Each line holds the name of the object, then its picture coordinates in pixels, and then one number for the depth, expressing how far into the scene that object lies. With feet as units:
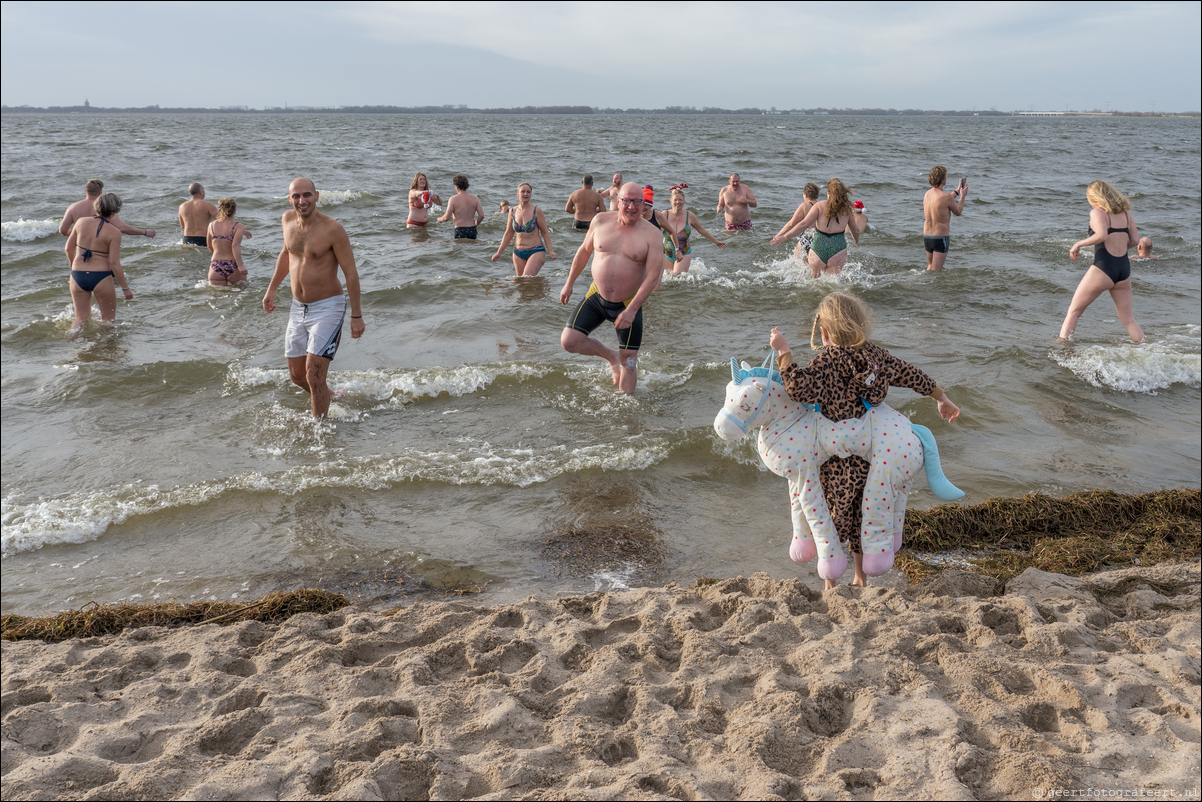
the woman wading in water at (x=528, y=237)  40.27
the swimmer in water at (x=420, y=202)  55.42
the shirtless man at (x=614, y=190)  41.68
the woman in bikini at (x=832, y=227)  33.72
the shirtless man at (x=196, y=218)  43.47
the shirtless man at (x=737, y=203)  50.39
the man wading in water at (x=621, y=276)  22.18
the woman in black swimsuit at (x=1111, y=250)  26.71
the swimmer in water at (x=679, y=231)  37.76
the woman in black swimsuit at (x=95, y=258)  30.89
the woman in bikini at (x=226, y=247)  38.69
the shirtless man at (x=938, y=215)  36.65
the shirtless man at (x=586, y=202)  44.88
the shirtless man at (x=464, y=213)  50.75
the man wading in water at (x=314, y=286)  21.09
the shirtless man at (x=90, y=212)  32.17
